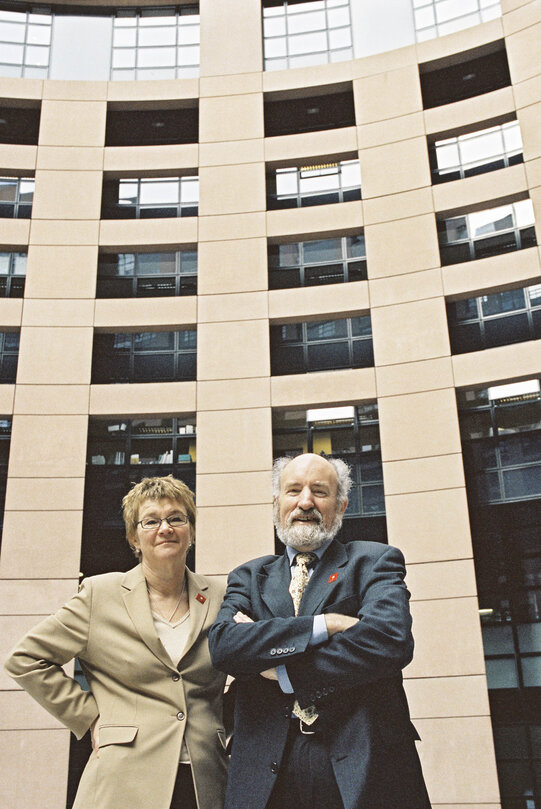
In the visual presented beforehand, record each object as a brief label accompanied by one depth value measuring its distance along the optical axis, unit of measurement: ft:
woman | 11.65
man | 10.37
